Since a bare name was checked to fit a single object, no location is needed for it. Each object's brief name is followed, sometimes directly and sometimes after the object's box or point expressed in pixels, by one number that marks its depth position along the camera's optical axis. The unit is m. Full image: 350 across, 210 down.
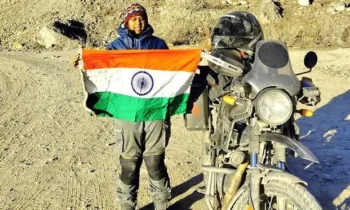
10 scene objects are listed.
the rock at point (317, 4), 16.14
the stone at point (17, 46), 14.34
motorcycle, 3.94
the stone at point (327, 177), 6.24
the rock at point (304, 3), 16.46
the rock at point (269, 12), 15.52
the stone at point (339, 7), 15.81
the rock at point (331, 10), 15.68
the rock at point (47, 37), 14.41
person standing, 4.87
